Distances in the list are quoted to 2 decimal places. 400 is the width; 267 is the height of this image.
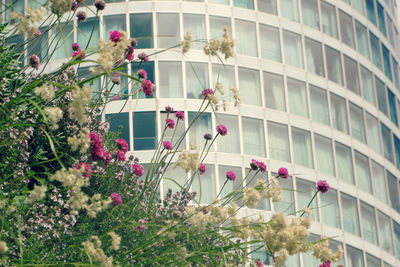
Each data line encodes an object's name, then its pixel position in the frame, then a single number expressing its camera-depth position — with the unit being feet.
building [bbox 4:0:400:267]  127.34
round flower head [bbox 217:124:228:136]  35.91
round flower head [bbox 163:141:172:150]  36.70
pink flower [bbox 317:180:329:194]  36.45
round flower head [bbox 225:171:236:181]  40.32
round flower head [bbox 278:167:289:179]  37.46
